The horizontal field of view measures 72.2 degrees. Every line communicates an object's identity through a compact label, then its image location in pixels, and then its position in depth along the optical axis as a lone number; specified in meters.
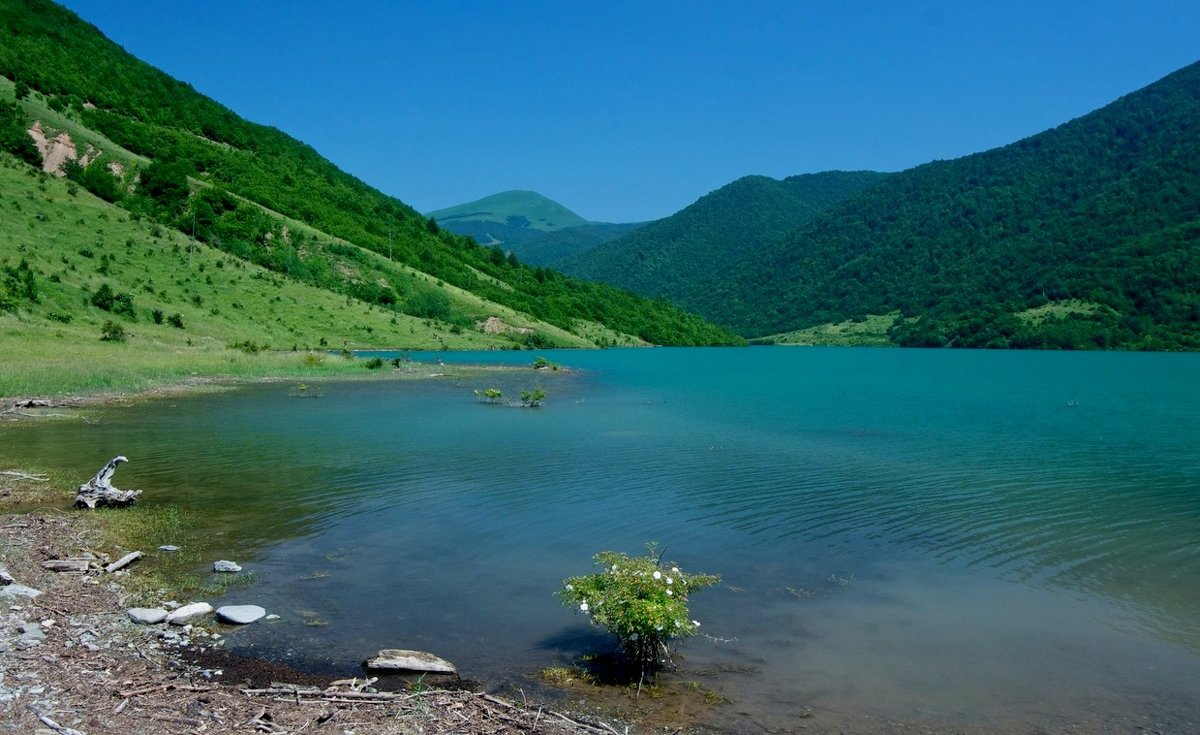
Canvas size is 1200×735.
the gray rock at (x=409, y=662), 10.22
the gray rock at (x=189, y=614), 11.43
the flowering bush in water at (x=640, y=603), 10.41
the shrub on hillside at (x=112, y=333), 57.49
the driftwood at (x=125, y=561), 13.56
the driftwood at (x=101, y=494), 17.92
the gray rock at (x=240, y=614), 11.60
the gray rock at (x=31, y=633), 10.11
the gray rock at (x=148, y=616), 11.24
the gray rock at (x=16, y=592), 11.69
